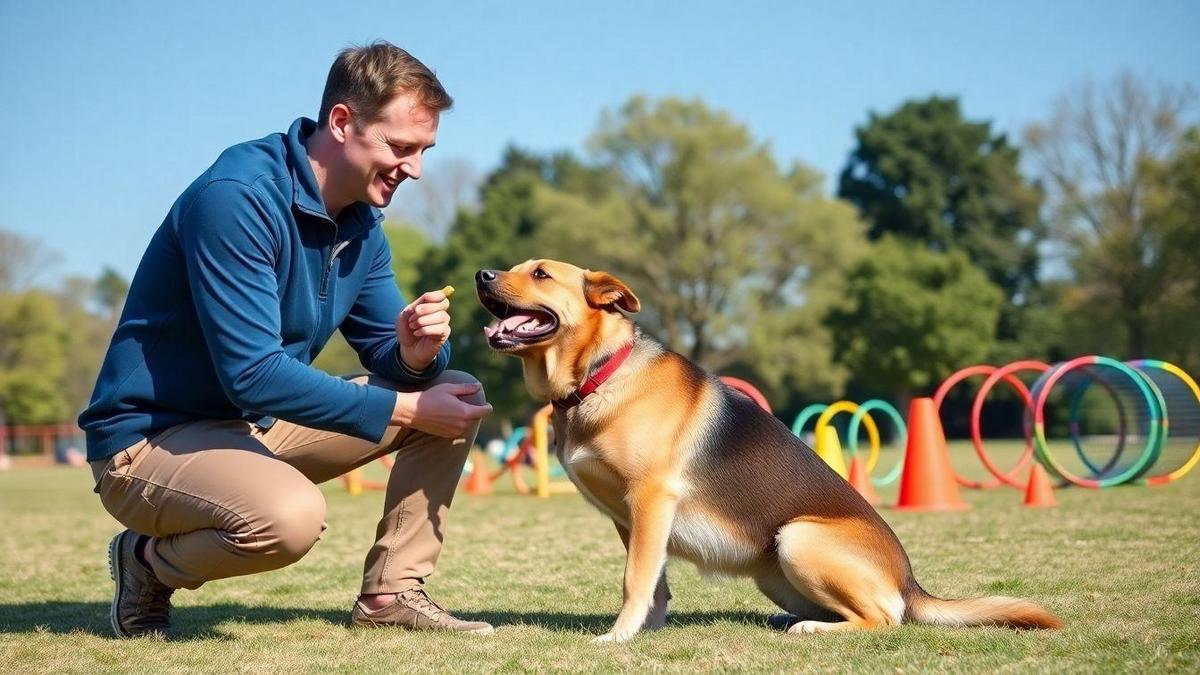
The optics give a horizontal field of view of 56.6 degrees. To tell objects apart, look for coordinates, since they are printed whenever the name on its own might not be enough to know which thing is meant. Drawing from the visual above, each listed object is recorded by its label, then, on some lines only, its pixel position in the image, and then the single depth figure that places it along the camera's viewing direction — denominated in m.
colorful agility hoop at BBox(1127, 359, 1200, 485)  12.34
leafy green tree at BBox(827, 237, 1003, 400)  38.91
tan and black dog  4.44
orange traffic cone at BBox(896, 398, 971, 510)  10.54
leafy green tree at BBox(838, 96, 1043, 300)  47.78
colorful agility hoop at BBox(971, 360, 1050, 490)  11.84
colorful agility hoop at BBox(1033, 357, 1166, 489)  11.85
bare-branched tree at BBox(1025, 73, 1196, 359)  36.72
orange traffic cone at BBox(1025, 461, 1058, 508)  10.66
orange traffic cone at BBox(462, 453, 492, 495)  15.53
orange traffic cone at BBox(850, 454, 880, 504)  11.41
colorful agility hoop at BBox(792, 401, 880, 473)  12.64
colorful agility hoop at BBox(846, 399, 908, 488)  12.81
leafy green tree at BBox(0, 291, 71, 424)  50.97
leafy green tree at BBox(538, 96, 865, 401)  41.88
